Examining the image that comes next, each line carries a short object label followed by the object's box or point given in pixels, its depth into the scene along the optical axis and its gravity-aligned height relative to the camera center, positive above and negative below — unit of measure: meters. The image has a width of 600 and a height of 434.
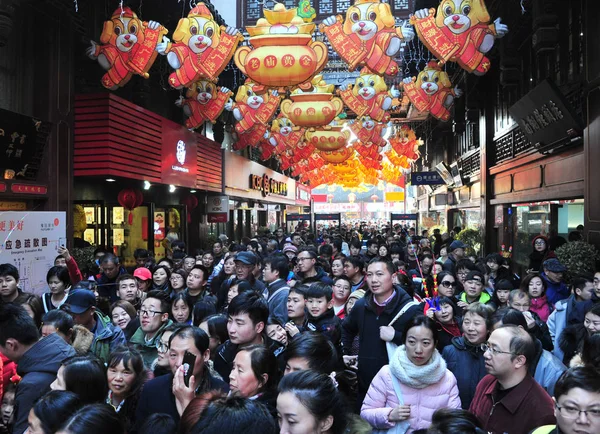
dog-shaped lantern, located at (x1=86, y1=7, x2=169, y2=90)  10.75 +3.57
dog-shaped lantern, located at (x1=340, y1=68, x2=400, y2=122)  14.74 +3.50
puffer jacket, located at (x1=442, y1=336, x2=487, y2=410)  4.08 -1.07
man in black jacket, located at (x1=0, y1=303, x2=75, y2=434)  3.42 -0.90
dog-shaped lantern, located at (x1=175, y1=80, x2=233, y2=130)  15.02 +3.42
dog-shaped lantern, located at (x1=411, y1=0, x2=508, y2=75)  9.73 +3.47
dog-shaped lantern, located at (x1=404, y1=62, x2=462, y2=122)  14.12 +3.45
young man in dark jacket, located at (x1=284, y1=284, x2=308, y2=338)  5.27 -0.79
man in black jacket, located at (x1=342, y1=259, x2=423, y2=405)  4.54 -0.83
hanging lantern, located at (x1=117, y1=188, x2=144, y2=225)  13.87 +0.68
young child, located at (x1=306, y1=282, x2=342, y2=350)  5.17 -0.84
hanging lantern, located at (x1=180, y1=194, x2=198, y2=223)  19.92 +0.83
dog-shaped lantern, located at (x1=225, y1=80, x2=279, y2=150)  15.16 +3.28
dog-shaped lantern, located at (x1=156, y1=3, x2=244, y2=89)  10.36 +3.42
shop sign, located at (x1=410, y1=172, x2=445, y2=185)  24.03 +2.01
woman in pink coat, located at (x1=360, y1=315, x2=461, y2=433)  3.52 -1.08
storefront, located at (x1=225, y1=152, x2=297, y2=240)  24.45 +1.58
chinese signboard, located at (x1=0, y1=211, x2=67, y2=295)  8.96 -0.30
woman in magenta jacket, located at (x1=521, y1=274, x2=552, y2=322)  6.81 -0.88
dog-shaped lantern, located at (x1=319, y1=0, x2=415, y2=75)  10.11 +3.54
